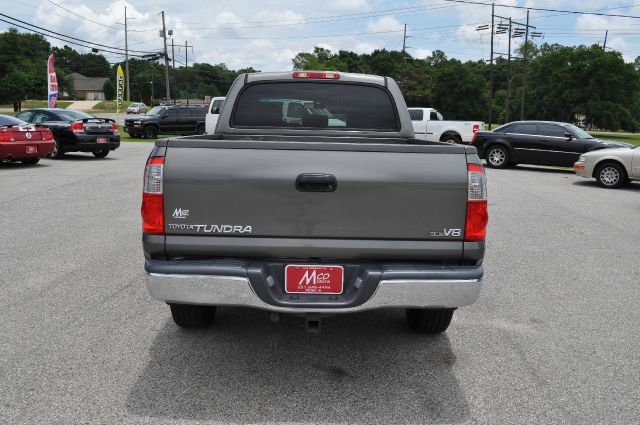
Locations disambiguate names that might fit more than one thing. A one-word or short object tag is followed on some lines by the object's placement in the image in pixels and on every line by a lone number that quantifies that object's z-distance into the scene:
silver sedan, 15.23
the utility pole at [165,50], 59.61
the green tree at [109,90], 131.31
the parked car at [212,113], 25.66
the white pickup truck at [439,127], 25.11
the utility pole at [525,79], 64.86
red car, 16.28
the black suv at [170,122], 31.38
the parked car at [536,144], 18.55
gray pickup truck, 3.49
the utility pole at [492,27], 57.88
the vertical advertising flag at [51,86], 31.38
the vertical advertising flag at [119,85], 36.62
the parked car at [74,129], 19.36
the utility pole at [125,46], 67.00
